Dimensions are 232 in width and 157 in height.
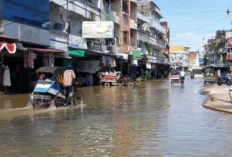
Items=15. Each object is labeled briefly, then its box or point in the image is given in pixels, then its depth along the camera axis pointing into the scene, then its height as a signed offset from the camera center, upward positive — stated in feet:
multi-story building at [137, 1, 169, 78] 211.00 +22.38
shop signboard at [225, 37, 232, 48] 291.01 +24.83
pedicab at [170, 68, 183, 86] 137.49 -1.54
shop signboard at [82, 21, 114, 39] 116.88 +14.14
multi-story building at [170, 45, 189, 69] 434.06 +23.12
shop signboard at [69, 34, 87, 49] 109.49 +9.98
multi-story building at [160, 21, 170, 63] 305.38 +30.82
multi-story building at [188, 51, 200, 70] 494.87 +20.20
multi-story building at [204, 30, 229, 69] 302.90 +20.67
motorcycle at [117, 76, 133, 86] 128.58 -2.01
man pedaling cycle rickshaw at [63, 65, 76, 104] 50.37 -0.61
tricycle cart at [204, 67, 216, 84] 148.66 -1.75
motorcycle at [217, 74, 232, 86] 131.34 -1.93
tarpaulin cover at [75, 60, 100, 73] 127.85 +3.09
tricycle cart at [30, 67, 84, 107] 49.83 -1.94
